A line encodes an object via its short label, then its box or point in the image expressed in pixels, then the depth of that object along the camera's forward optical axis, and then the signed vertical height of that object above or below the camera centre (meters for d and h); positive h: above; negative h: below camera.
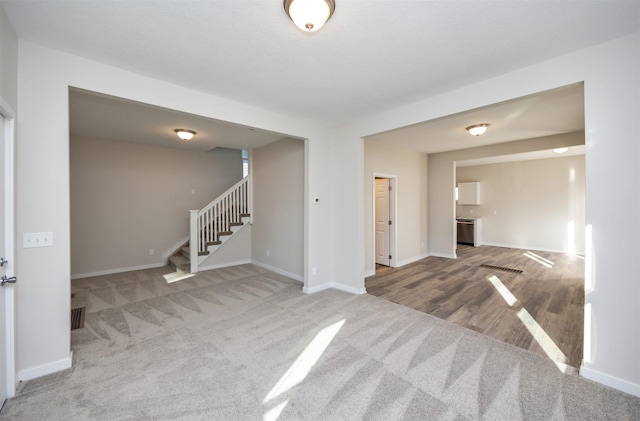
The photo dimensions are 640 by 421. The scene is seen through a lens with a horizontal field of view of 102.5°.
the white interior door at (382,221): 5.97 -0.26
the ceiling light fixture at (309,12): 1.62 +1.29
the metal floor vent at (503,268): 5.52 -1.33
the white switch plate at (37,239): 2.11 -0.22
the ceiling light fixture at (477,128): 4.21 +1.34
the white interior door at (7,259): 1.89 -0.35
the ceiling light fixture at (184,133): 4.58 +1.40
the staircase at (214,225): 5.42 -0.31
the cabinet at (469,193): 8.80 +0.55
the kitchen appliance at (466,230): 8.73 -0.73
